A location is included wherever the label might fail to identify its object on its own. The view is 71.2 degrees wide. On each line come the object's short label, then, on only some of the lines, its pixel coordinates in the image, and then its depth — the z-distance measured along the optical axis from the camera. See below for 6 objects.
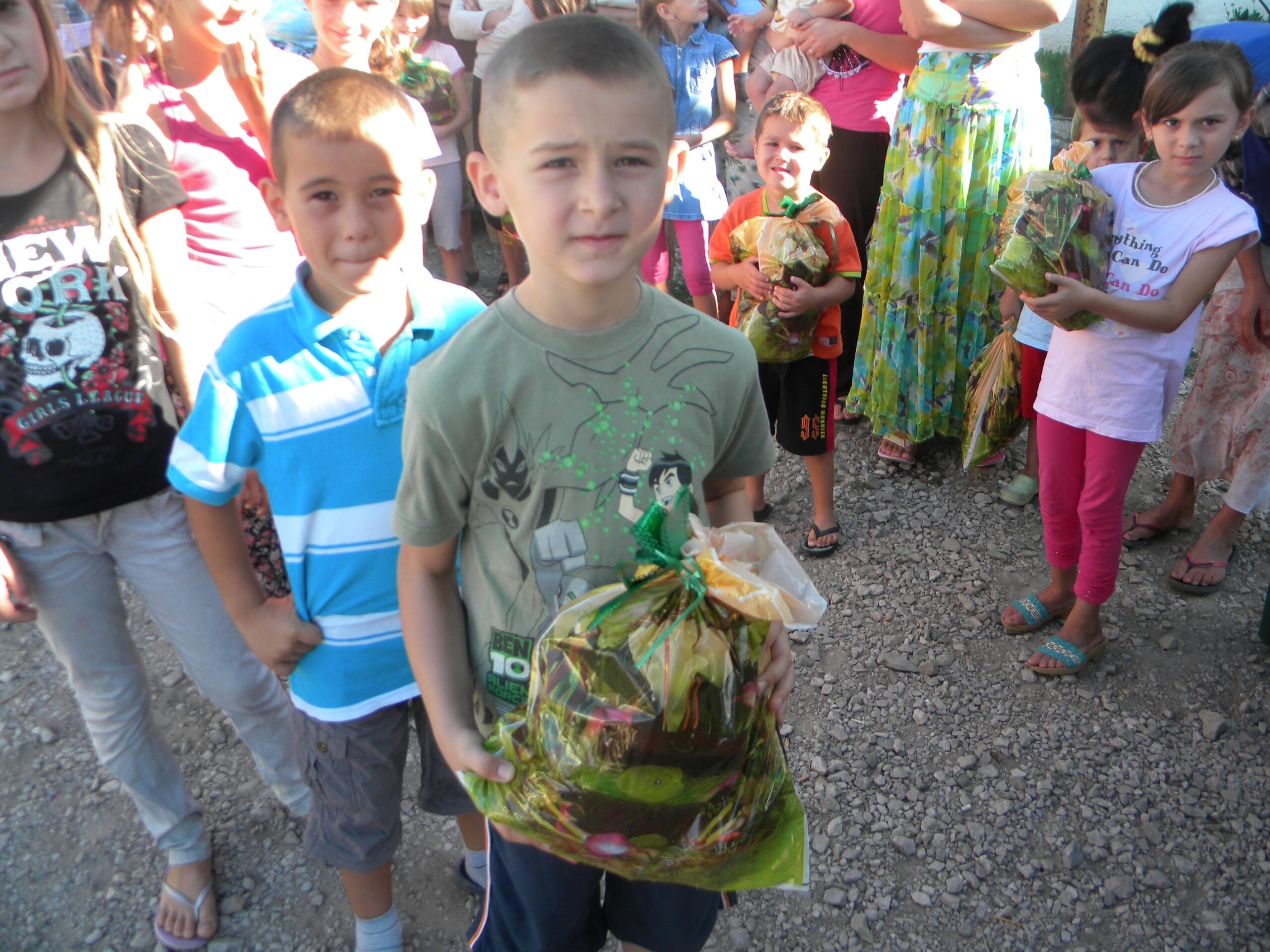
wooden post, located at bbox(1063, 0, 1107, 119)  5.77
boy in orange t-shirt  2.98
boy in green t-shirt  1.18
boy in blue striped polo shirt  1.51
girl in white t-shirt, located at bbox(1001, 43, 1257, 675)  2.33
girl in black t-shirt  1.66
